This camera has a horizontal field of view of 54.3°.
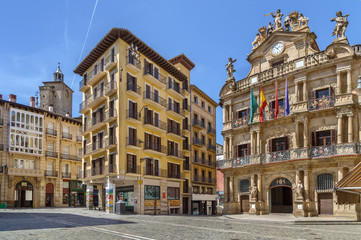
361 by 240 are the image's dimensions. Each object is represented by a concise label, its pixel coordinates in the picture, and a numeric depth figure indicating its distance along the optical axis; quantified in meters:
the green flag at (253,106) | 33.56
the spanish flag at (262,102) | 33.25
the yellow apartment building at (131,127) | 34.00
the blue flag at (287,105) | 31.30
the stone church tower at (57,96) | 59.91
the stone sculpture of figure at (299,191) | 30.11
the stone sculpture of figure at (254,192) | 33.66
